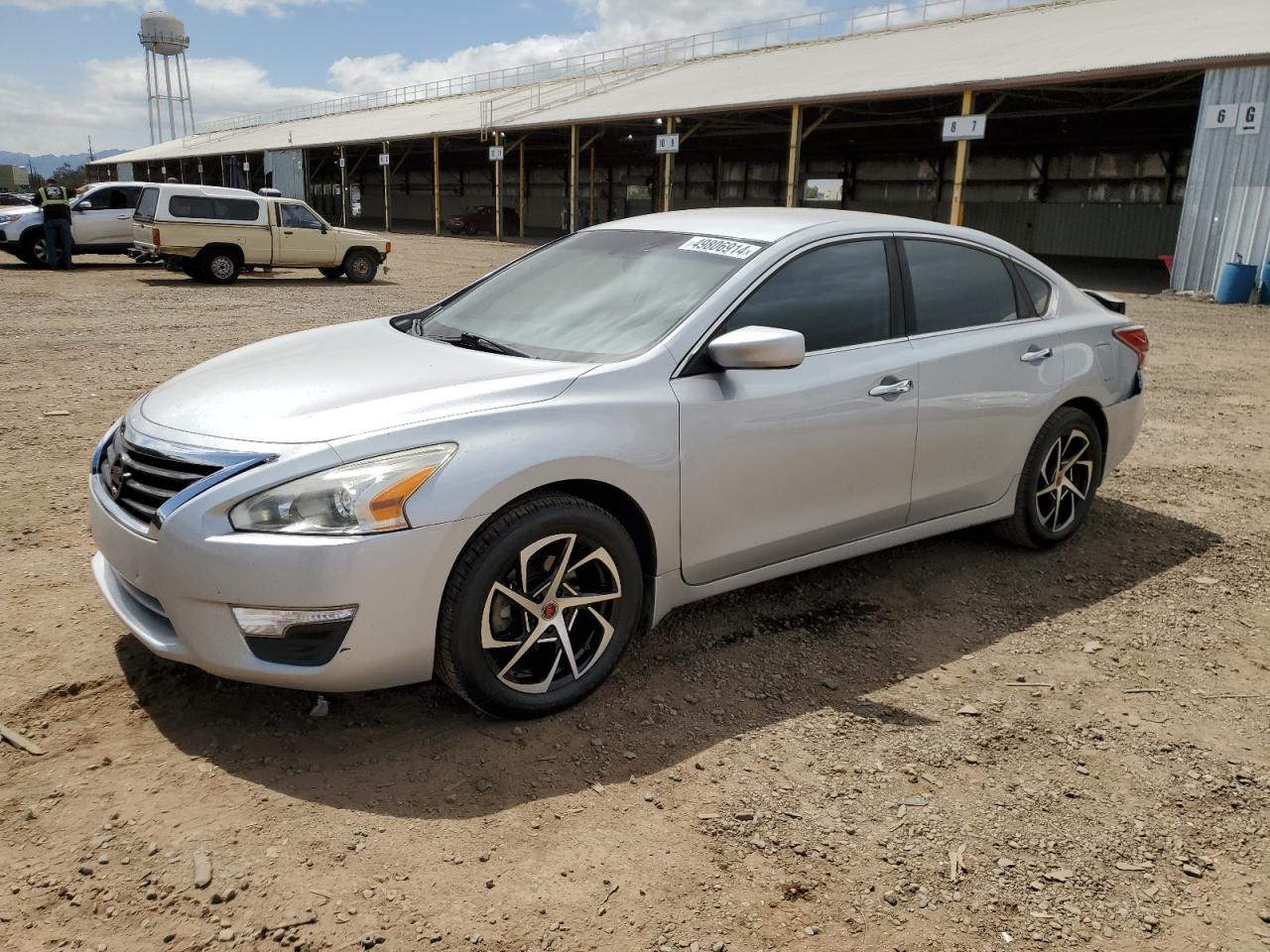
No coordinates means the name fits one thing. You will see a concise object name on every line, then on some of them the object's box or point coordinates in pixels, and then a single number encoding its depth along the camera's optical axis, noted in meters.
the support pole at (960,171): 21.42
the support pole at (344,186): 44.93
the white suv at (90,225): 20.11
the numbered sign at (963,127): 20.88
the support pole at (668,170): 28.91
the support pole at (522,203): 35.97
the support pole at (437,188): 37.66
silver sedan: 2.79
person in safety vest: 19.17
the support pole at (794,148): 24.73
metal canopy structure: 19.55
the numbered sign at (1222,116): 17.80
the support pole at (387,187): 41.72
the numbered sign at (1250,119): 17.44
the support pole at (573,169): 32.06
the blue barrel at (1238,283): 17.80
